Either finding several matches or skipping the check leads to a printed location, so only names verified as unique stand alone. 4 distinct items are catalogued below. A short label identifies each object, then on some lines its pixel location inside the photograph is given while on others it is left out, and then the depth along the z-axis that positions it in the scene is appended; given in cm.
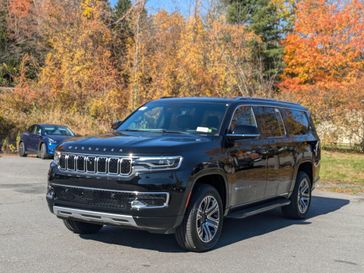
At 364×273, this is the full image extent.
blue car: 2070
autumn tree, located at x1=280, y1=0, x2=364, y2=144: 3077
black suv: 588
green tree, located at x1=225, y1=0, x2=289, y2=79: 4366
